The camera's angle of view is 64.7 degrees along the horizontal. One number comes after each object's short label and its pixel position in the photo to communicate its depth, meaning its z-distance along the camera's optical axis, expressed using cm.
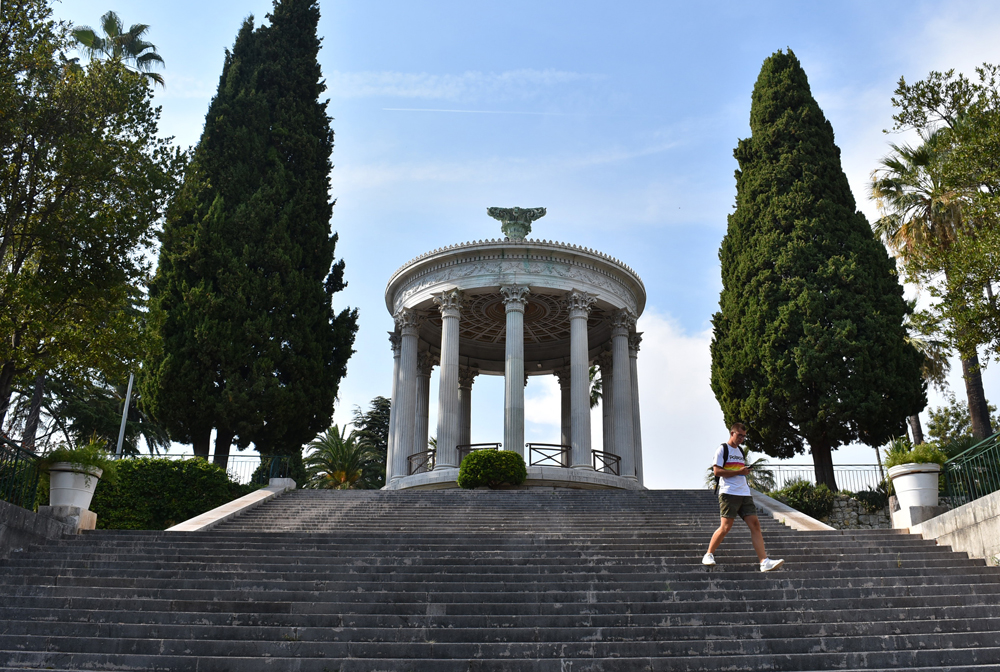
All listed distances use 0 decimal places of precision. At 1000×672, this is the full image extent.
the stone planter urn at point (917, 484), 1414
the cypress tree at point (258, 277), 2619
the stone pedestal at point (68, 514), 1407
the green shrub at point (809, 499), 2188
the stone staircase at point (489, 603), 828
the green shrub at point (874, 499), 2189
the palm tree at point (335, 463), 4619
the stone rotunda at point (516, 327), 2725
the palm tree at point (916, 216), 2539
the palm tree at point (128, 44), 3856
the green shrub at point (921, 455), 1455
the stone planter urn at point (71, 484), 1425
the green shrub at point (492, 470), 2391
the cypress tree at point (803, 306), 2383
